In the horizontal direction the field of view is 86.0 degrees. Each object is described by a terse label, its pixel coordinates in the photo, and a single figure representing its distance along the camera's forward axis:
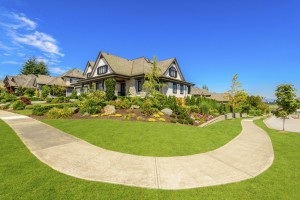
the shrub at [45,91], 41.34
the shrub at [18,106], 23.03
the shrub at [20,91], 48.03
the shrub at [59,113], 16.08
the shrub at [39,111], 17.17
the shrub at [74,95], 37.86
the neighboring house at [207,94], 59.71
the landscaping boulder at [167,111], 18.39
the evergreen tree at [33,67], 78.38
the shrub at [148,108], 16.48
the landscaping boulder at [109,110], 17.07
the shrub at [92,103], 17.26
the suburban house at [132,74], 27.66
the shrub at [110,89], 25.41
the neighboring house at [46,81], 47.53
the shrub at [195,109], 22.79
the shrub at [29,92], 45.72
